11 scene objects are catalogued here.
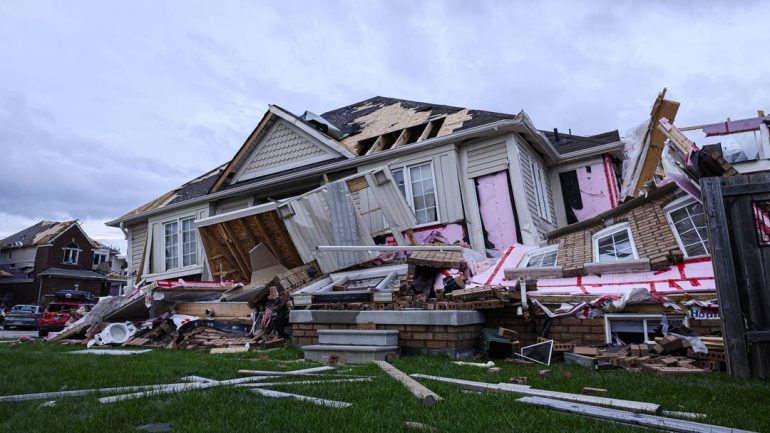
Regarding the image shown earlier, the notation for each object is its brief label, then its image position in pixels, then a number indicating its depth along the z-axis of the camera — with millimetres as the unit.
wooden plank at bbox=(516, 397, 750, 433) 3088
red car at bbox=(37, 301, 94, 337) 19812
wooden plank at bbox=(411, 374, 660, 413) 3682
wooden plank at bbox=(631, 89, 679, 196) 11977
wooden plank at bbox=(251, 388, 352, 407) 3793
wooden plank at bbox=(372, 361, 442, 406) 3949
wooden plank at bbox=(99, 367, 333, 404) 4105
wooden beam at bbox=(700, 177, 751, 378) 5328
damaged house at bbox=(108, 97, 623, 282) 12688
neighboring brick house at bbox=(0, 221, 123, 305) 44281
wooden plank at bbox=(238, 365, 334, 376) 5469
